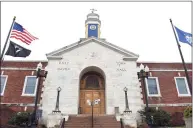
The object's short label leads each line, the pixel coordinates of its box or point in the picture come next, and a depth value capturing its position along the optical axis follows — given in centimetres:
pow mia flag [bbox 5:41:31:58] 850
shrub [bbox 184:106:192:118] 815
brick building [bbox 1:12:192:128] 1277
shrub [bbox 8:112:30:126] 1050
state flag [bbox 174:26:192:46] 890
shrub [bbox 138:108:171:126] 1089
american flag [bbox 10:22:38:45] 907
